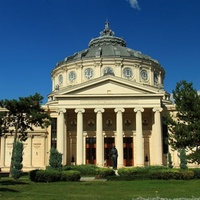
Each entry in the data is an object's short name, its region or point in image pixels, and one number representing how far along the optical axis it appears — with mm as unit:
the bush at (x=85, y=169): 42766
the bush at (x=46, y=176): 31750
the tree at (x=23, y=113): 45250
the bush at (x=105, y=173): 37072
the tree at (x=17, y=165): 33991
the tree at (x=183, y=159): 39028
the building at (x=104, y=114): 54594
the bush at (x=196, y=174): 34406
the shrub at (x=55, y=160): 34556
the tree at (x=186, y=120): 37781
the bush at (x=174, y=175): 33312
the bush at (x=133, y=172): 37125
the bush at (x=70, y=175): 32812
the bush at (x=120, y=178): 33656
